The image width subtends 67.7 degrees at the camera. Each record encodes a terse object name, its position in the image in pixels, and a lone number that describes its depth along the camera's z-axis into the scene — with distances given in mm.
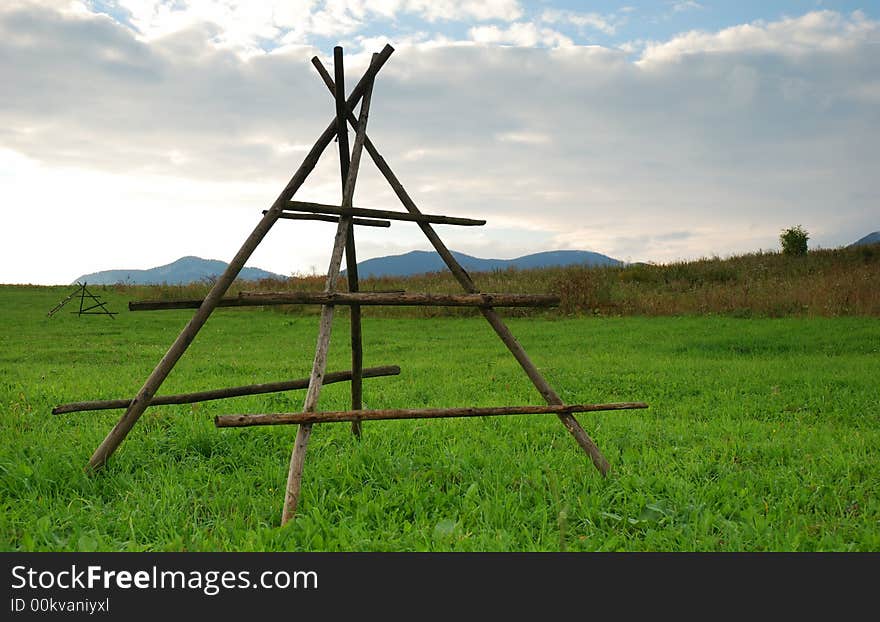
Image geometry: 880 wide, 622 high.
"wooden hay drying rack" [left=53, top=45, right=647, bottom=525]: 5207
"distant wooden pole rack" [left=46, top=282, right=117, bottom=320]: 28017
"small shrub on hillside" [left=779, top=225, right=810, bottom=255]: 36688
